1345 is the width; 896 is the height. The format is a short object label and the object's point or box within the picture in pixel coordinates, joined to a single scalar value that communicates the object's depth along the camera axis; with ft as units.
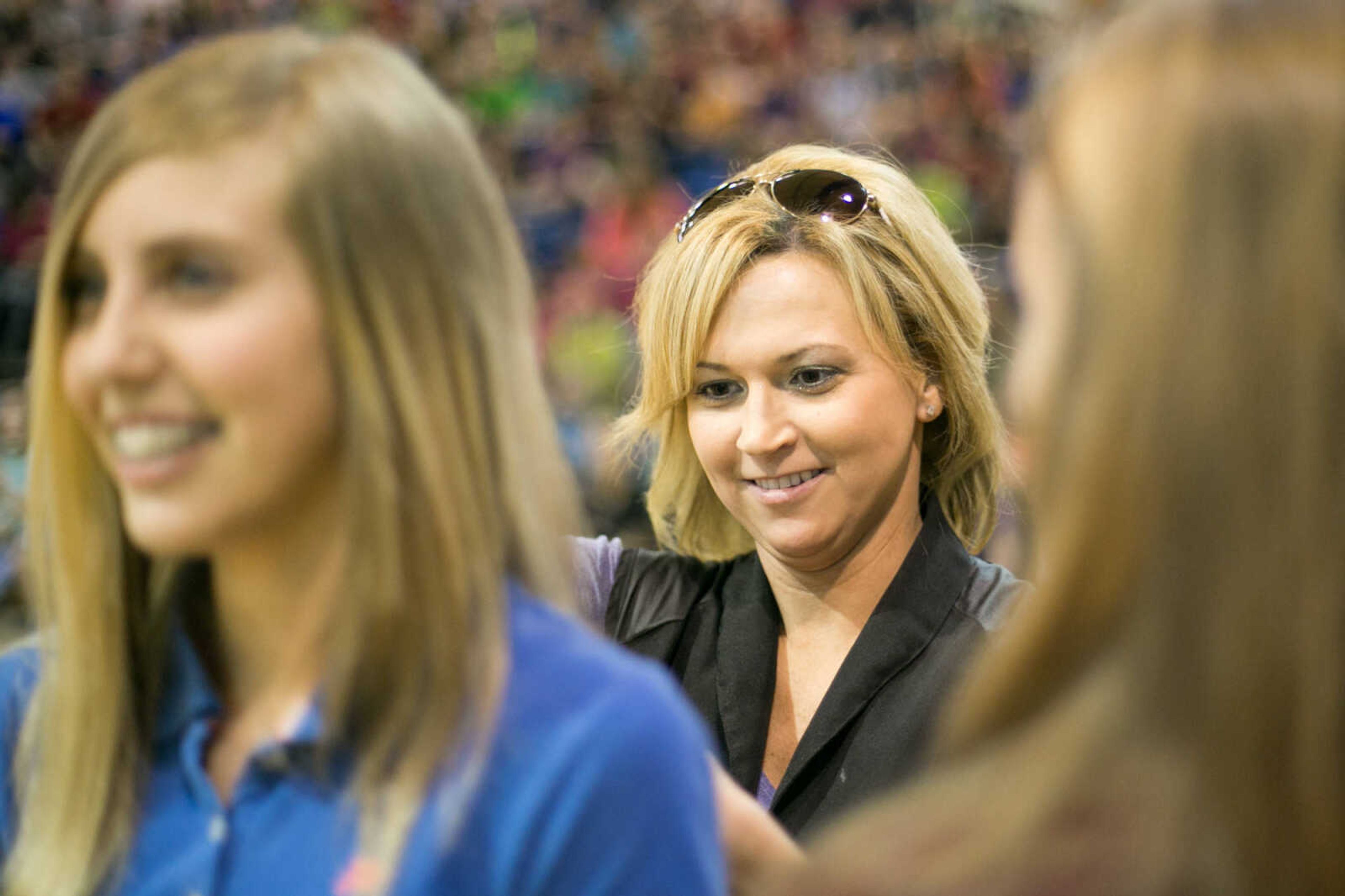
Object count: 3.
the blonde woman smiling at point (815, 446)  5.27
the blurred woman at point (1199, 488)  3.00
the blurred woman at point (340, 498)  3.85
